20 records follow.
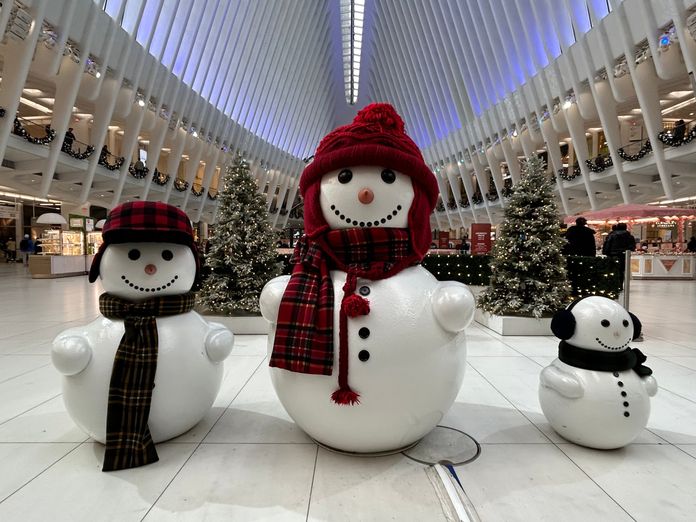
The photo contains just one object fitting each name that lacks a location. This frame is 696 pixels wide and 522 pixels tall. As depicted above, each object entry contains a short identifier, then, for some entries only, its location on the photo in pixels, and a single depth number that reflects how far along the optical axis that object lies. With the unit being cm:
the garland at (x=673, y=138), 1144
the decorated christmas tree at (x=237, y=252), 580
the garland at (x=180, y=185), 2231
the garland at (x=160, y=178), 2012
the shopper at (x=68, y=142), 1399
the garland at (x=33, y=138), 1202
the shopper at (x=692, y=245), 1786
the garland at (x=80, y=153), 1416
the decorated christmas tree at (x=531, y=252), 573
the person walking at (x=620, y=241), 733
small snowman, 219
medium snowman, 210
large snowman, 196
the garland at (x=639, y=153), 1344
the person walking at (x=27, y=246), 2042
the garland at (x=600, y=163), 1574
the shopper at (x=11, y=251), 2909
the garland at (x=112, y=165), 1627
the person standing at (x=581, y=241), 792
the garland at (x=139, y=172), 1838
